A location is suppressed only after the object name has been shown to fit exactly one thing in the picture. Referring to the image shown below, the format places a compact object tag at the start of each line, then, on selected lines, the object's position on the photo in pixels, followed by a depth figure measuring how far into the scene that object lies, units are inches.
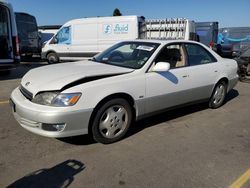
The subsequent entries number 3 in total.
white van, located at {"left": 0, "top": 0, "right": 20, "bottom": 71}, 241.4
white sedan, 105.6
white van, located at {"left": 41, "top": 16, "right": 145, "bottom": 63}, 354.7
